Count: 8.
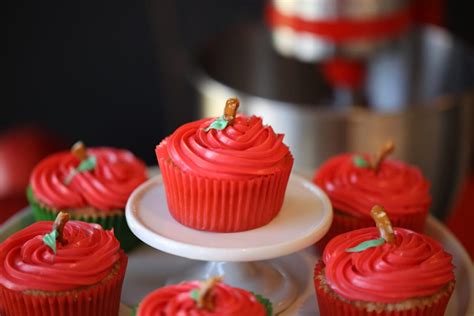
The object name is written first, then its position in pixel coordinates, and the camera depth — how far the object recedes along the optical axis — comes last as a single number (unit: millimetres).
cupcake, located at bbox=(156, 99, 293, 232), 629
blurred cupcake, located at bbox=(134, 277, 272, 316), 573
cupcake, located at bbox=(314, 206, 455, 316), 614
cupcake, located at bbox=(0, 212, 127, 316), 620
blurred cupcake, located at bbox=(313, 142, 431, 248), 706
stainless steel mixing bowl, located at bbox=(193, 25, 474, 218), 908
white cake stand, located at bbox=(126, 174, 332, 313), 616
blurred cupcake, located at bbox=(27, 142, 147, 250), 710
